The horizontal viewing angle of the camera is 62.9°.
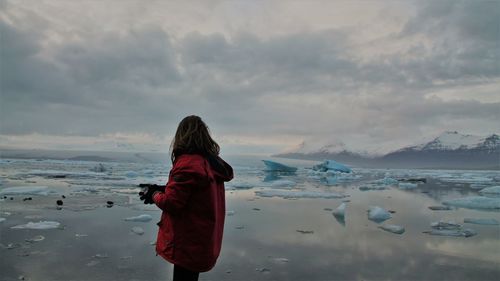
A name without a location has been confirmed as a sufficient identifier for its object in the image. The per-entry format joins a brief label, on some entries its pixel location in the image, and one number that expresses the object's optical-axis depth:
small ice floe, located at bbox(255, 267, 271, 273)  4.21
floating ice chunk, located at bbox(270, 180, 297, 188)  16.57
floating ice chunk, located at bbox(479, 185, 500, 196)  14.42
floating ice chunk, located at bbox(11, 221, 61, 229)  6.10
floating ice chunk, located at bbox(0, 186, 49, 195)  10.66
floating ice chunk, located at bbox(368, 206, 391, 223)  7.84
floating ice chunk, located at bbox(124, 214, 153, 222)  7.10
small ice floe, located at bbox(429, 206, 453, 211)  9.80
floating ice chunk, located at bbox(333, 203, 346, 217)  8.09
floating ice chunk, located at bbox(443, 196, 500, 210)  10.50
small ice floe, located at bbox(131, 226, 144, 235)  6.02
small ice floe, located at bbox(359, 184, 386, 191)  16.28
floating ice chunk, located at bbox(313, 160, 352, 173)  32.19
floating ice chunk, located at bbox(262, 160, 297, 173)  31.78
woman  2.27
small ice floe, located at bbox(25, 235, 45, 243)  5.25
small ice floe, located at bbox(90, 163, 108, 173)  25.58
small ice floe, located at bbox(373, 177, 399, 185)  20.54
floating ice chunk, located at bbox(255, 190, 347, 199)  12.21
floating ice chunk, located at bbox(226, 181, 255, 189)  15.34
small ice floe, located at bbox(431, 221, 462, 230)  7.05
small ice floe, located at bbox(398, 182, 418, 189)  18.02
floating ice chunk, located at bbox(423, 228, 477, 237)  6.43
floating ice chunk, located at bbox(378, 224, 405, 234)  6.57
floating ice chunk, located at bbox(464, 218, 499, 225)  7.72
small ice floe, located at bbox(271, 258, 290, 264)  4.61
